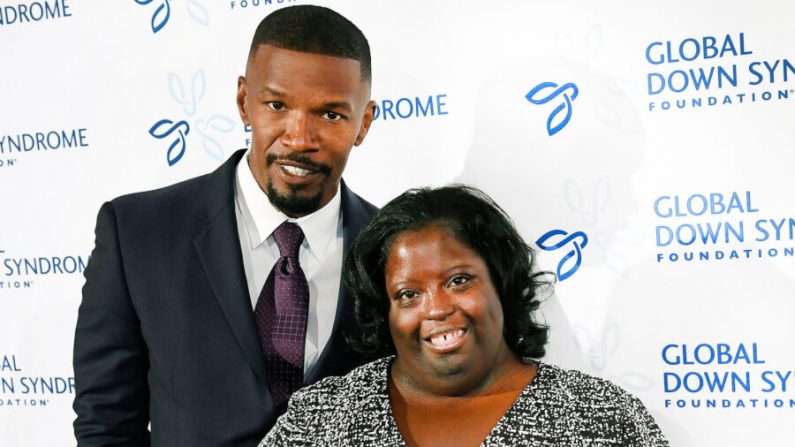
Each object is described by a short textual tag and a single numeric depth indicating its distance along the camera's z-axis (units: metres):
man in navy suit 1.56
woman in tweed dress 1.36
